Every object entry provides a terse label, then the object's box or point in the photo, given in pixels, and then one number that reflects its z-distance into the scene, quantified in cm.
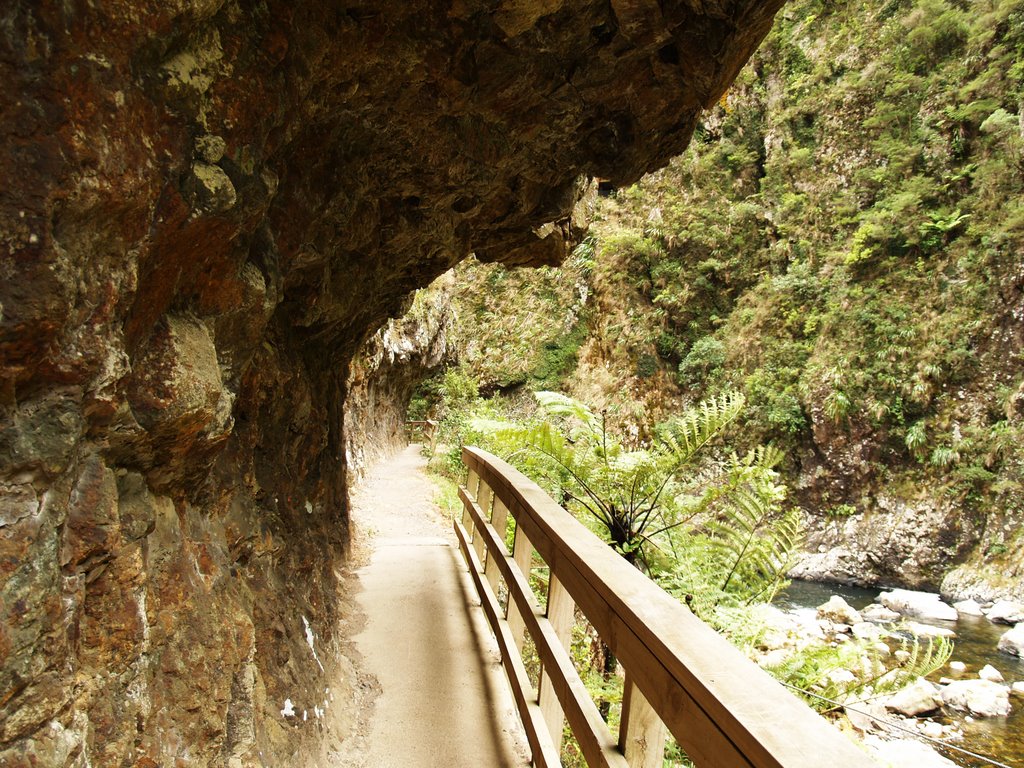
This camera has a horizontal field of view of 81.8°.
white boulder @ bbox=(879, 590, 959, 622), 1109
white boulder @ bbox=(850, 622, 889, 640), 979
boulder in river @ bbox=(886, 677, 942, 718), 752
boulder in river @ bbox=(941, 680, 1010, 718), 750
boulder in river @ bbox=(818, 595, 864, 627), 1063
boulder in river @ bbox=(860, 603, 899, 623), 1106
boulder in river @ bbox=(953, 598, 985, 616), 1120
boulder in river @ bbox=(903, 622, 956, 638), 926
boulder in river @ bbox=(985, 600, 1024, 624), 1049
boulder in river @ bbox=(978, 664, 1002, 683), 829
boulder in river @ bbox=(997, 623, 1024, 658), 928
